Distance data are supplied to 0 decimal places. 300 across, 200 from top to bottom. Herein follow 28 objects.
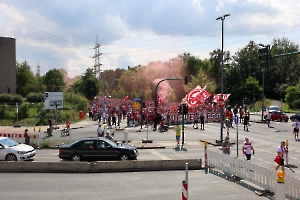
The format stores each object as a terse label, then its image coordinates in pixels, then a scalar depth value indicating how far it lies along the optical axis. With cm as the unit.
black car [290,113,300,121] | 4454
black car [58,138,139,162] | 1888
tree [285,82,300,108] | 6456
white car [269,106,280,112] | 5395
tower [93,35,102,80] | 9937
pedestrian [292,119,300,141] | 2920
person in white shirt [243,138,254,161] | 1759
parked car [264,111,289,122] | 4509
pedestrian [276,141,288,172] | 1466
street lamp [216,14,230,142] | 2738
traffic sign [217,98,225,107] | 2684
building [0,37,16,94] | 7994
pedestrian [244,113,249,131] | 3619
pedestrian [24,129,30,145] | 2594
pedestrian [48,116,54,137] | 3316
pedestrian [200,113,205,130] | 3721
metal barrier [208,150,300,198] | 1097
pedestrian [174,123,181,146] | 2575
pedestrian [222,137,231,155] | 1864
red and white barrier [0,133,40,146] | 2655
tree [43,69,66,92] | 10470
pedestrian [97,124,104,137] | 2647
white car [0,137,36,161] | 1898
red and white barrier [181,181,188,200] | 852
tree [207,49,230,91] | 8861
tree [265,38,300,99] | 8112
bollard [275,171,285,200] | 973
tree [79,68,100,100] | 8362
